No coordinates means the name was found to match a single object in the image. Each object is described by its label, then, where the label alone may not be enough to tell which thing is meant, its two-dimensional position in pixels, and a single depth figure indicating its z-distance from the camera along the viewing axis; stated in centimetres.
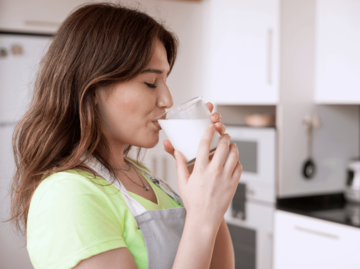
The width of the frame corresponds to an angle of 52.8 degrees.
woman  65
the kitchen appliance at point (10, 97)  246
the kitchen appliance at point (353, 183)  217
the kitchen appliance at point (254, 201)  210
